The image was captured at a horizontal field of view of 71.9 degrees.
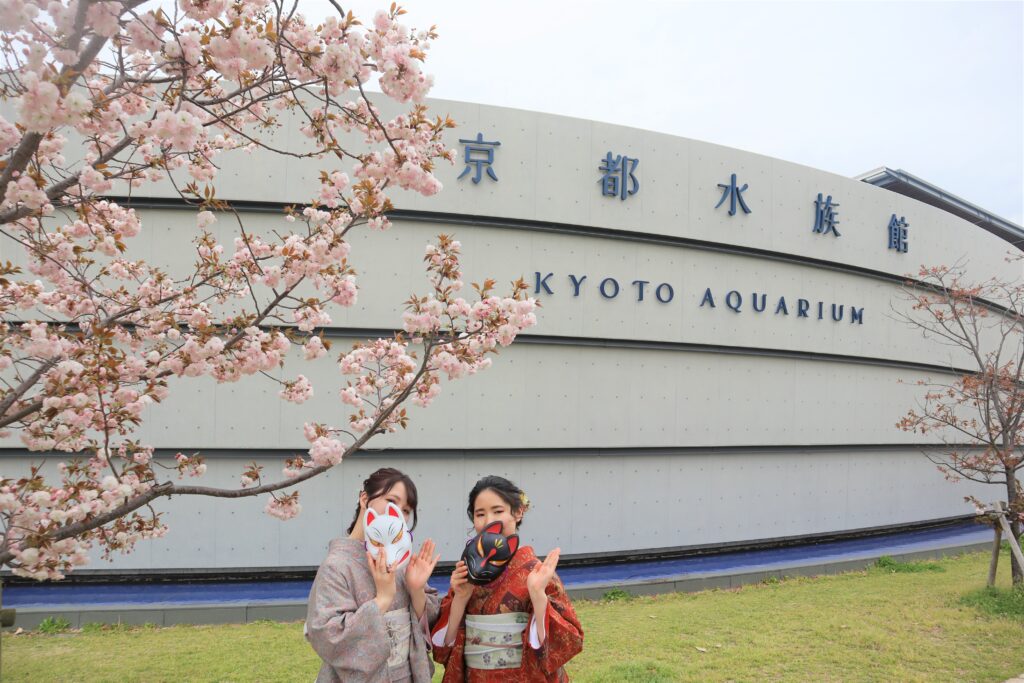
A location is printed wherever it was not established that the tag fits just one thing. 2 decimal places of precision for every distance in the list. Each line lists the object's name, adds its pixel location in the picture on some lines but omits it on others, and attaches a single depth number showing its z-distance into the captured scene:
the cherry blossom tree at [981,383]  7.12
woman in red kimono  2.68
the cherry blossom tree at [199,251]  2.31
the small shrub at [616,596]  7.29
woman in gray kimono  2.41
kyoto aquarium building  7.16
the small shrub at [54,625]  5.88
